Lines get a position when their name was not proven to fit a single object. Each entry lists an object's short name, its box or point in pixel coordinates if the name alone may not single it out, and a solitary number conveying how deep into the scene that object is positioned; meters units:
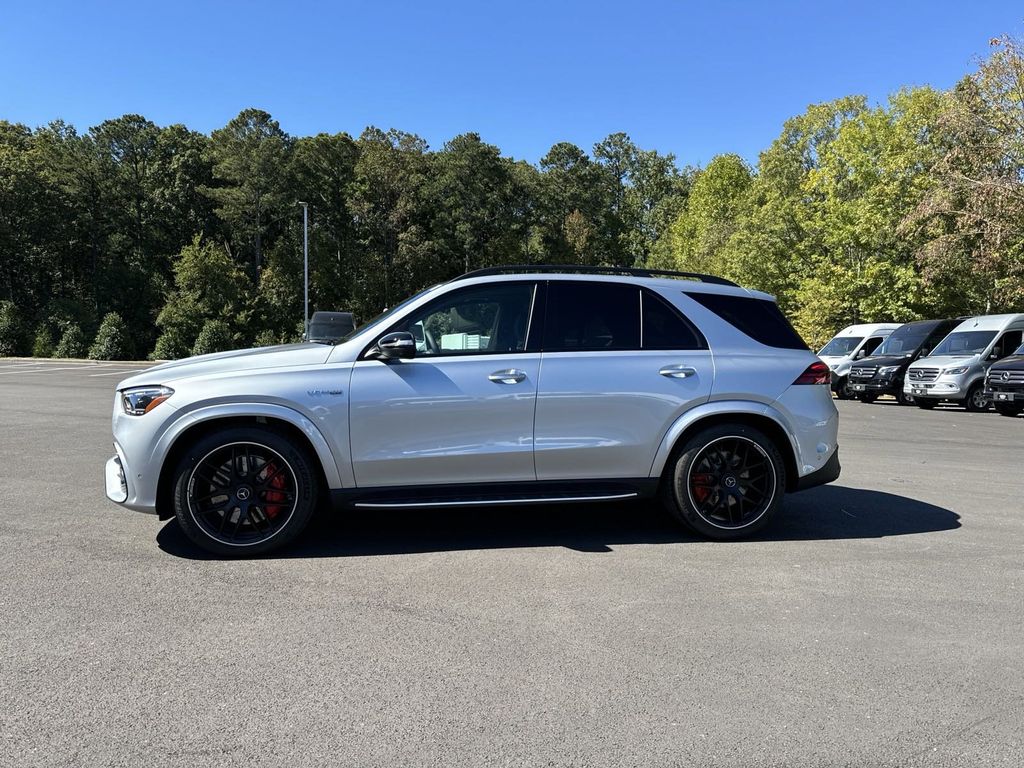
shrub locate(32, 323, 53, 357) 44.03
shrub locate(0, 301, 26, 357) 44.41
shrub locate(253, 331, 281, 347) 52.96
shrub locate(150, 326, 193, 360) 48.59
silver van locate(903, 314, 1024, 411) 17.53
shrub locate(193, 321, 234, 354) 45.96
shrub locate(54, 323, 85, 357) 44.12
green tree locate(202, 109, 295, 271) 56.88
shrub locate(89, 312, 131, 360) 43.34
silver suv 4.87
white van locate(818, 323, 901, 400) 21.72
